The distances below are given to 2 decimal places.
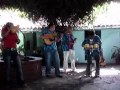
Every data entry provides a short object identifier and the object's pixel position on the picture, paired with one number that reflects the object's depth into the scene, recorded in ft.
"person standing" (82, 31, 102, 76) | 24.64
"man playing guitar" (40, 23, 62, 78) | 24.43
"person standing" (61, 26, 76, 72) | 27.24
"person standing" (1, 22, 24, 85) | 21.11
